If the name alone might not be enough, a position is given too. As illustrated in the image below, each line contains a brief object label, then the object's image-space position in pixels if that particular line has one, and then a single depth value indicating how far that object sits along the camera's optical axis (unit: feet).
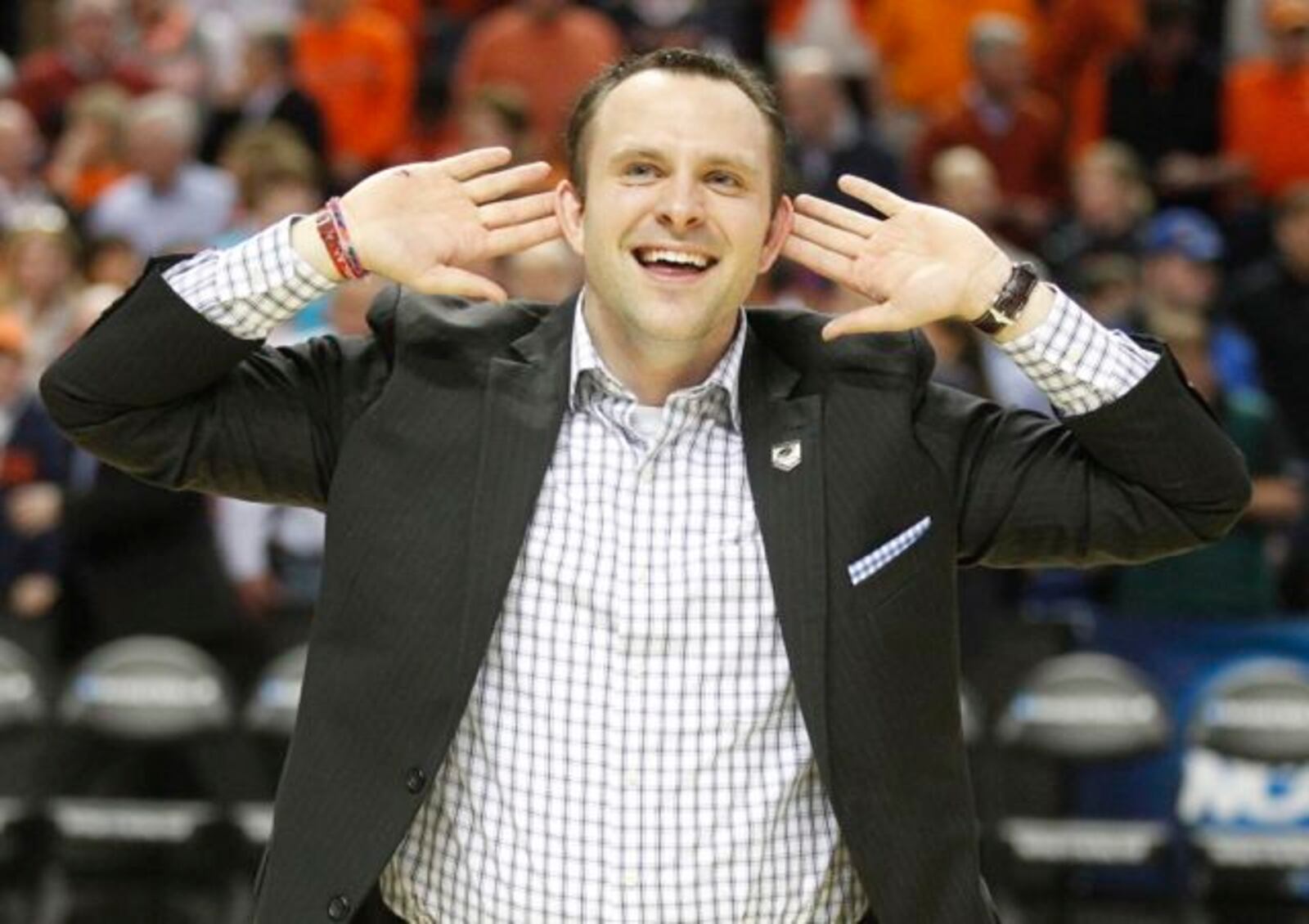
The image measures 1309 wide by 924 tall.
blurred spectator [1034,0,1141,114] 43.78
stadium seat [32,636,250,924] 27.58
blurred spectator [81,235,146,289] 34.42
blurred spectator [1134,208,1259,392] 34.78
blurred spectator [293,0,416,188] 42.32
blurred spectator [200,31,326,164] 40.68
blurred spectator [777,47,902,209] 39.11
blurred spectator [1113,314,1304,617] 29.81
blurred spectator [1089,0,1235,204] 41.27
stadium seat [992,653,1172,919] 27.78
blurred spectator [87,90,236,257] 38.19
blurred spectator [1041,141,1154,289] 37.65
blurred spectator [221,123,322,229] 35.70
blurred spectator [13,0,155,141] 43.19
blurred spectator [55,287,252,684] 28.63
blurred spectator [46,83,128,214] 40.52
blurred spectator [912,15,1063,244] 40.78
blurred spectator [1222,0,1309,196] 40.98
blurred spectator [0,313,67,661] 28.68
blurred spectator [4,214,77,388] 34.24
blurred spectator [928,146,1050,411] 37.01
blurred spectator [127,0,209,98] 43.37
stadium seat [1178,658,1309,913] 27.76
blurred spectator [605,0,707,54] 42.12
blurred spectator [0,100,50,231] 39.29
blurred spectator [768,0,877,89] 45.24
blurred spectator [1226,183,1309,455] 35.58
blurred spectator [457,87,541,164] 36.88
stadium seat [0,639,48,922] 27.45
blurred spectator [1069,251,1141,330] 34.04
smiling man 13.29
